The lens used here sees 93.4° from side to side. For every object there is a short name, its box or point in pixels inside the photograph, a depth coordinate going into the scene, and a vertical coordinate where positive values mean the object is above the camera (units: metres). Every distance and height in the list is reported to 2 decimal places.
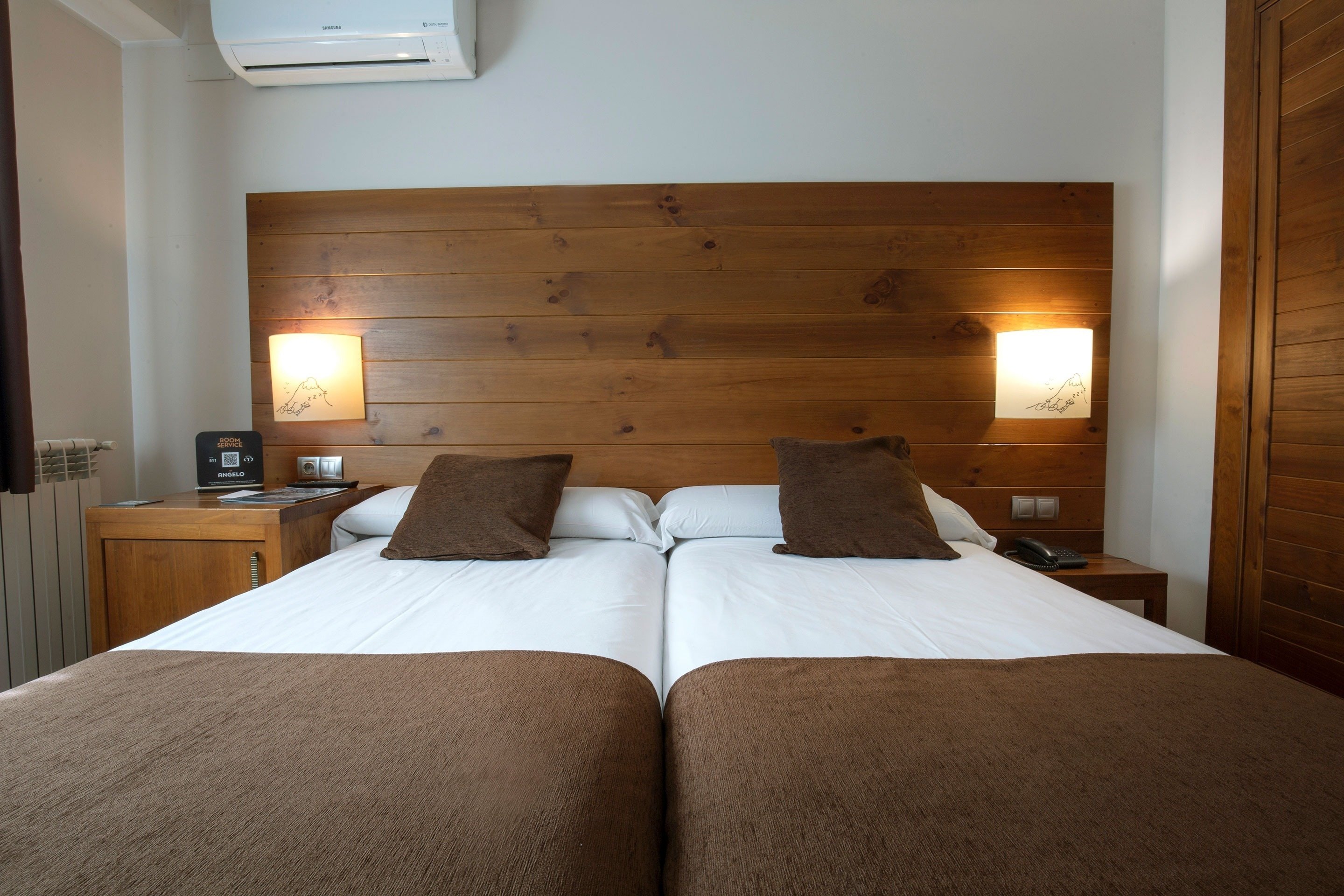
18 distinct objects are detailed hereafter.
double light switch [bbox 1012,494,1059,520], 2.22 -0.30
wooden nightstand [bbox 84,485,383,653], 1.78 -0.38
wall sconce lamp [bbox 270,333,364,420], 2.12 +0.16
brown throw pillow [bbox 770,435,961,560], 1.69 -0.22
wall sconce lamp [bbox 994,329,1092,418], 2.03 +0.15
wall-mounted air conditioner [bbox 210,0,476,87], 2.03 +1.27
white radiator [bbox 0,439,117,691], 1.80 -0.41
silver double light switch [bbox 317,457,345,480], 2.28 -0.15
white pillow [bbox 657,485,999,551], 1.92 -0.29
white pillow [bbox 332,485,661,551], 1.93 -0.28
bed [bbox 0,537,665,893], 0.54 -0.37
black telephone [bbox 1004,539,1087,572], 1.93 -0.42
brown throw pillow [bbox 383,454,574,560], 1.69 -0.24
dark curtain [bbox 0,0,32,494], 1.69 +0.26
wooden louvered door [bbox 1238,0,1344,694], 1.67 +0.17
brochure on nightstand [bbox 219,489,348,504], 1.88 -0.21
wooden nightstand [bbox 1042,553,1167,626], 1.88 -0.49
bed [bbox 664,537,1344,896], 0.55 -0.38
